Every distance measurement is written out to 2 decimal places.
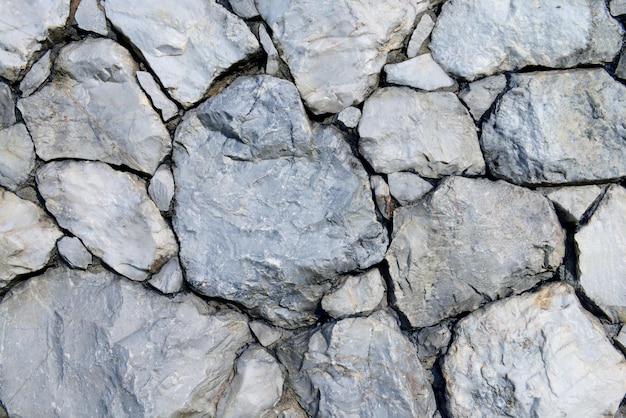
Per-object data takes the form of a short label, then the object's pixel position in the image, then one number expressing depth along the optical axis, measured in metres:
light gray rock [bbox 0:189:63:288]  1.59
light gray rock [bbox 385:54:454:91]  1.60
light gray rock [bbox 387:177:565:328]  1.58
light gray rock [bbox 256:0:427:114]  1.56
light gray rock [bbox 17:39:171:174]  1.57
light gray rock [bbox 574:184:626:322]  1.57
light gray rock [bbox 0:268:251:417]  1.57
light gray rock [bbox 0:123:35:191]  1.59
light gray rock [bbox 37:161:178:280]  1.60
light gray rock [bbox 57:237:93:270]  1.61
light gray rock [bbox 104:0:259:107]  1.56
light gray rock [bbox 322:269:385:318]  1.61
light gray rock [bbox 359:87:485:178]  1.59
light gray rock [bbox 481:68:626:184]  1.54
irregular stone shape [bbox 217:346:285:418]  1.62
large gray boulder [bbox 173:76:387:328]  1.57
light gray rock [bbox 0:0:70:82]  1.56
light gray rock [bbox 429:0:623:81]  1.55
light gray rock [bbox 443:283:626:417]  1.52
